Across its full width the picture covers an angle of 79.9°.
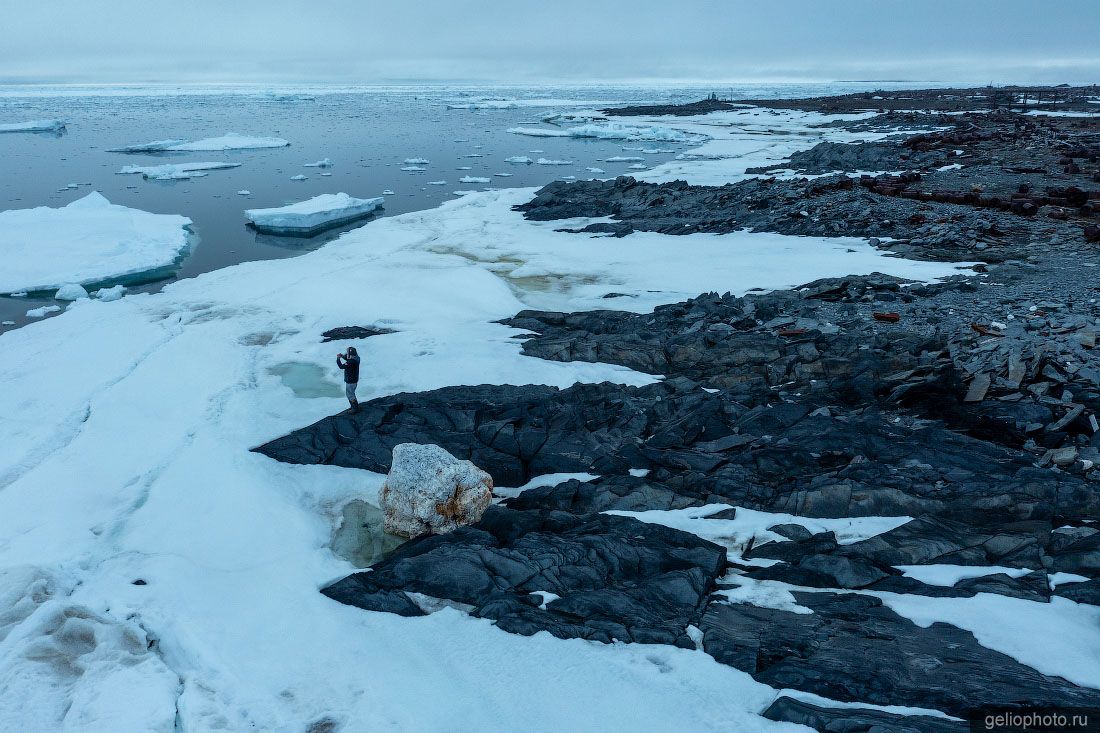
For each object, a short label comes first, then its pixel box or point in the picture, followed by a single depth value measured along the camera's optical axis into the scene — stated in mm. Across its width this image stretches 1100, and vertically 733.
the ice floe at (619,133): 59844
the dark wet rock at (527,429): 9812
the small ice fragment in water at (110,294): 18875
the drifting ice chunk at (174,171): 37719
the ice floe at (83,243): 20734
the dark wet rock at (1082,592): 6064
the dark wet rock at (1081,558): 6445
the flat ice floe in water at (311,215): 27031
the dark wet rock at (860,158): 35156
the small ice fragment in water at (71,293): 19125
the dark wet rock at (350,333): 15055
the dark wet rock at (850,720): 4812
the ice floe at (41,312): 17484
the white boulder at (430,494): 8367
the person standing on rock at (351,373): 10938
